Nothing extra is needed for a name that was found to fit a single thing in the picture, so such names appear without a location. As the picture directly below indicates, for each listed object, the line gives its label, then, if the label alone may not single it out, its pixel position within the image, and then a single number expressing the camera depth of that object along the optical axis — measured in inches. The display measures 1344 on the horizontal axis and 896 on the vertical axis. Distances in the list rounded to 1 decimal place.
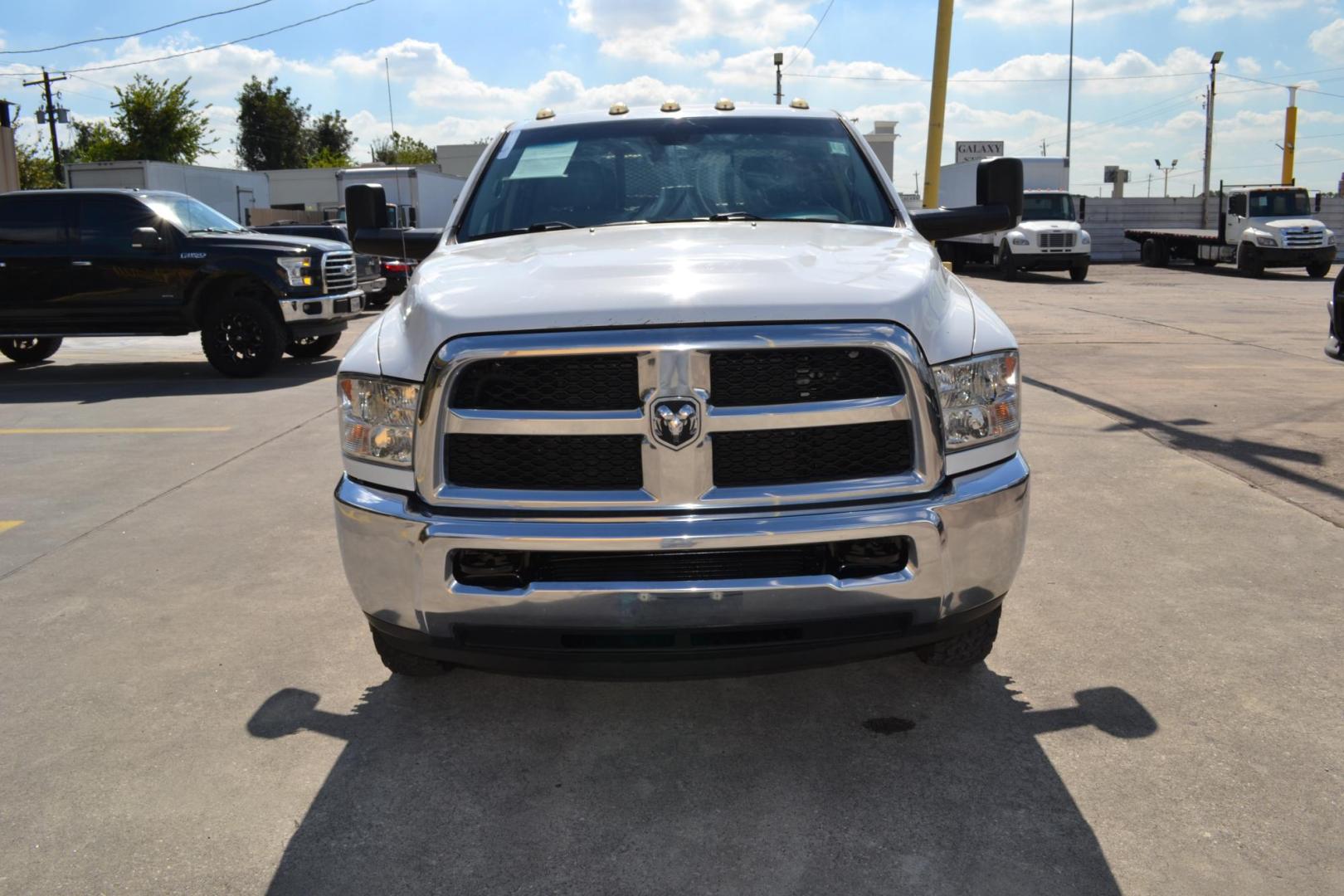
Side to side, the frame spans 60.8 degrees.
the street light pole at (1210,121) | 1988.2
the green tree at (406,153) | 4082.2
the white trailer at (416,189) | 1062.4
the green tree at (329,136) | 3919.8
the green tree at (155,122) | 2066.9
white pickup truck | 110.9
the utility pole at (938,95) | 534.9
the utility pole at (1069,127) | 2003.0
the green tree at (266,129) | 3472.0
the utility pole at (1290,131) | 1764.3
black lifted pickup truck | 469.4
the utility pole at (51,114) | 2046.0
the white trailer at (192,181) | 1208.2
